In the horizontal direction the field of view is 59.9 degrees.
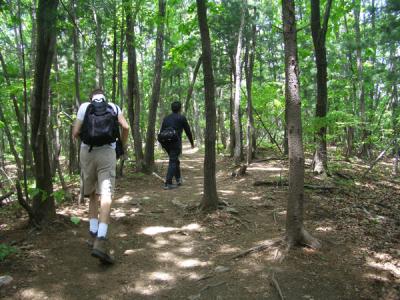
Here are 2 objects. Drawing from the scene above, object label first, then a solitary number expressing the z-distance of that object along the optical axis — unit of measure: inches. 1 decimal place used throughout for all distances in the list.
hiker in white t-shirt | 173.6
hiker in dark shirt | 346.6
